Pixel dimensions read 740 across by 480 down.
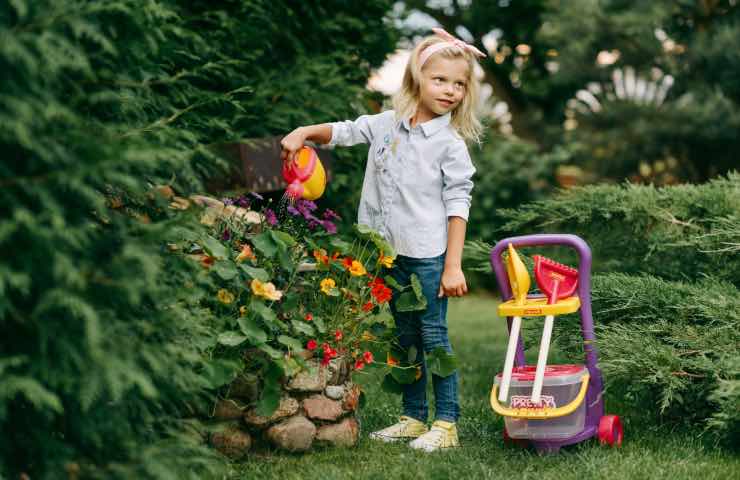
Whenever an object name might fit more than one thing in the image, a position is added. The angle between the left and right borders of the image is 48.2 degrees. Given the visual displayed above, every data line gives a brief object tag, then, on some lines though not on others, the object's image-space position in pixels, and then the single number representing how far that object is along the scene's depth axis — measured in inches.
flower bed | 106.0
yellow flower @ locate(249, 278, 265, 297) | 105.3
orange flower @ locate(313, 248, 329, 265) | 116.0
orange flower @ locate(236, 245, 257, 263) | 109.7
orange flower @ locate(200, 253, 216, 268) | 105.1
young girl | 120.7
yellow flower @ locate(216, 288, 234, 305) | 106.3
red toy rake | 107.7
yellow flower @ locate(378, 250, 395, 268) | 117.9
